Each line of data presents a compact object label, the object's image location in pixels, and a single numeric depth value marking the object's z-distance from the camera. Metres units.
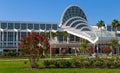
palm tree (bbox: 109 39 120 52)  100.56
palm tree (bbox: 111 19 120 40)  102.44
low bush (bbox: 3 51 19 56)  90.06
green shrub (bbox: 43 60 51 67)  35.75
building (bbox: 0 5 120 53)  119.07
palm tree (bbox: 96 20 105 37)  111.56
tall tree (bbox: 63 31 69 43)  124.09
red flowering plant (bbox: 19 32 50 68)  36.88
